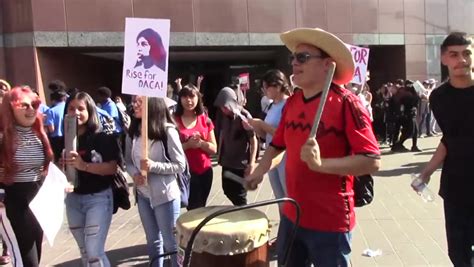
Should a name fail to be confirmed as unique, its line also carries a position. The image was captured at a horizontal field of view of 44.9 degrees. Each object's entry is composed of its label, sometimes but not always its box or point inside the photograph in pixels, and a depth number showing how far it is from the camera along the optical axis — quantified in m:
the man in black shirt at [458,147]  3.67
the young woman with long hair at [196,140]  5.56
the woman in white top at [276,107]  5.65
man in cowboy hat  2.94
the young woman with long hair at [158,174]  4.61
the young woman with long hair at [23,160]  4.39
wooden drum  2.82
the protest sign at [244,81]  14.80
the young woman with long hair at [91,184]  4.38
